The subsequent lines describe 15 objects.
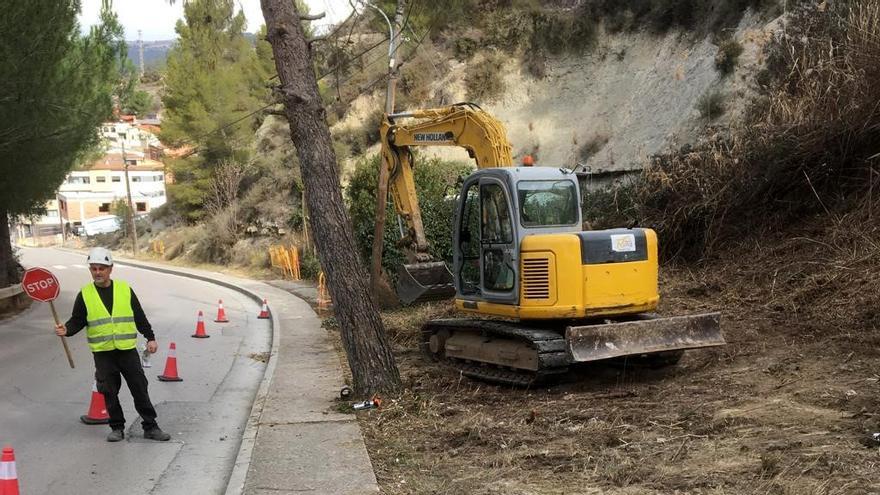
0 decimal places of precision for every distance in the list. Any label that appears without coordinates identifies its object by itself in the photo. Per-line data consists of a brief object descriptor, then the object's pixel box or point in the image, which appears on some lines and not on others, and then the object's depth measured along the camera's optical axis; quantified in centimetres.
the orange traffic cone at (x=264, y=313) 1759
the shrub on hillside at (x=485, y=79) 3119
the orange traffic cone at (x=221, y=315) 1652
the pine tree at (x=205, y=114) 4150
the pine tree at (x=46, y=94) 1284
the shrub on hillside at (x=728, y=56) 2091
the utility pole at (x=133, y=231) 4766
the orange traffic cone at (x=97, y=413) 754
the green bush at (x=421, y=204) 1764
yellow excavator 798
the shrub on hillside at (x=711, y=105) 1972
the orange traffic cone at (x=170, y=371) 989
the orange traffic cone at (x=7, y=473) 447
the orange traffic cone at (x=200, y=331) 1411
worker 682
